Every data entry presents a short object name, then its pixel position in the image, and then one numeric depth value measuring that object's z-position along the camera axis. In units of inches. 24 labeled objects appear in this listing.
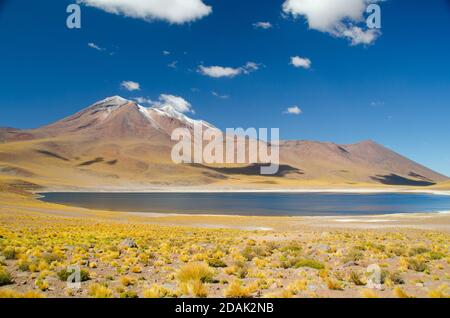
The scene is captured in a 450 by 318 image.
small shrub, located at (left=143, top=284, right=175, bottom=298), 367.4
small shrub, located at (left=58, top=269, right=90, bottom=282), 439.5
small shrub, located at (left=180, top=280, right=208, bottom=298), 373.3
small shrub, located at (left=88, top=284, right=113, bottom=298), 365.3
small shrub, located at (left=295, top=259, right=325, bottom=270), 528.7
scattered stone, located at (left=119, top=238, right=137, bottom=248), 716.7
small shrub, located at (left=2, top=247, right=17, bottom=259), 562.6
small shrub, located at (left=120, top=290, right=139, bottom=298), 366.6
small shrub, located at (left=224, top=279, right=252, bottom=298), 369.3
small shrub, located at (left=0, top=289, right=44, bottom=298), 332.2
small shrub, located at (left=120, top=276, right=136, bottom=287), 426.0
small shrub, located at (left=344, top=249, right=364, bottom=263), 580.1
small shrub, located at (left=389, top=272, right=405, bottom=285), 435.7
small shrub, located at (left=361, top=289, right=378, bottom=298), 333.7
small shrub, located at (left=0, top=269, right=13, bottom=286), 416.8
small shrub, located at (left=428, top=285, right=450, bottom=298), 347.6
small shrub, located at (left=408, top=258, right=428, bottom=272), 515.6
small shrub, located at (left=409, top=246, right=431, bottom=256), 652.0
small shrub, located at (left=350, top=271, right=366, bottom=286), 426.9
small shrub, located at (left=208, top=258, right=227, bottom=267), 557.3
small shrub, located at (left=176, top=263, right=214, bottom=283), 437.4
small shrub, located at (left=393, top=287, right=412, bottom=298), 351.7
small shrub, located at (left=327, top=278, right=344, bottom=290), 402.9
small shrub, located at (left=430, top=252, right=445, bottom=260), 610.5
